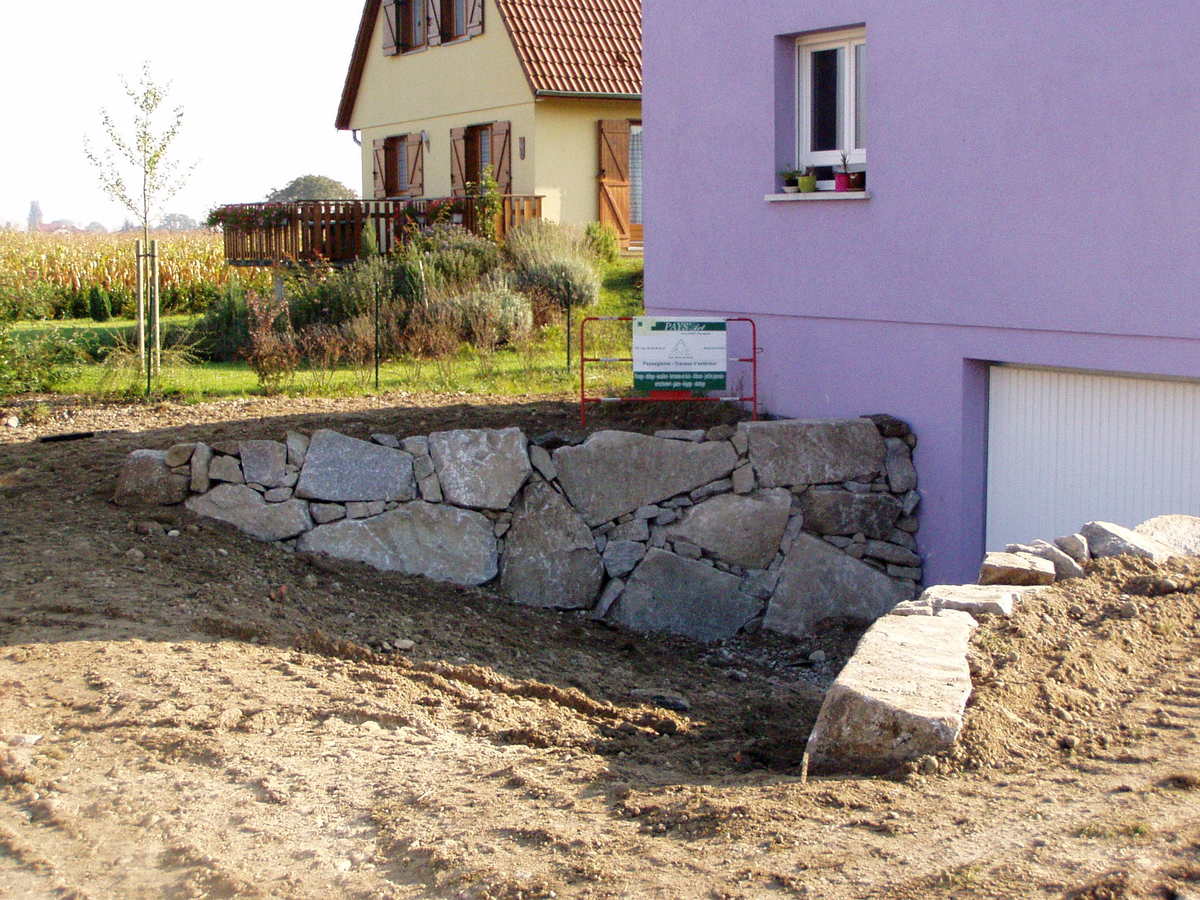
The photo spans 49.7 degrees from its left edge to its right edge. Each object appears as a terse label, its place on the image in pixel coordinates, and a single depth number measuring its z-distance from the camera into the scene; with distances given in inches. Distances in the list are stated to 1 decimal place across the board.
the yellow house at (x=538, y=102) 966.4
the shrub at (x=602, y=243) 912.3
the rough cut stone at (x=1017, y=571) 257.9
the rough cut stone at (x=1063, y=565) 262.2
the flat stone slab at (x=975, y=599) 237.8
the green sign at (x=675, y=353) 437.7
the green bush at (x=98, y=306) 1104.8
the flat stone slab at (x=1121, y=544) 270.7
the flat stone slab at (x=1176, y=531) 282.0
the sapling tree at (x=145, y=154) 572.1
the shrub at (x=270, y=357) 533.3
